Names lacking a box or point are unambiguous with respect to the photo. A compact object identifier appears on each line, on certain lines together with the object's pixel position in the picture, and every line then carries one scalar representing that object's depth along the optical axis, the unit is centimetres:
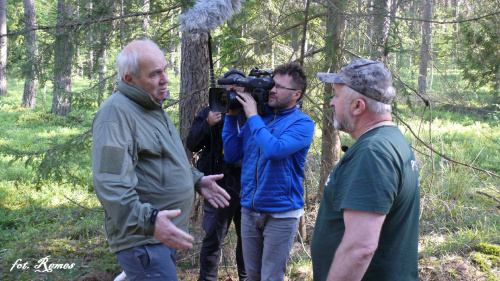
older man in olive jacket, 194
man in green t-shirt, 153
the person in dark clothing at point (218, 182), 357
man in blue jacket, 285
